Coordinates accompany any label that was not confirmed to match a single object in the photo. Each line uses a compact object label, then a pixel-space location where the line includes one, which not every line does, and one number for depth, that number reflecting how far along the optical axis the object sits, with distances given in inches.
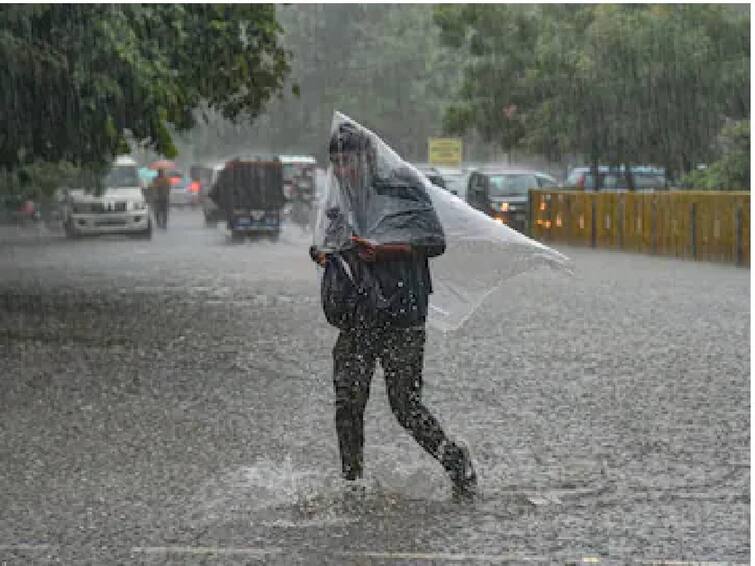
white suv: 1574.8
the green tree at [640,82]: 1609.3
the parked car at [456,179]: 1611.0
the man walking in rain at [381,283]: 282.5
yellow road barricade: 1090.7
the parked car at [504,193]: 1499.8
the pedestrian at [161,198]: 1870.1
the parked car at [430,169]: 1680.6
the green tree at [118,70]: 628.1
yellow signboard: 2123.5
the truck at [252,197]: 1562.5
